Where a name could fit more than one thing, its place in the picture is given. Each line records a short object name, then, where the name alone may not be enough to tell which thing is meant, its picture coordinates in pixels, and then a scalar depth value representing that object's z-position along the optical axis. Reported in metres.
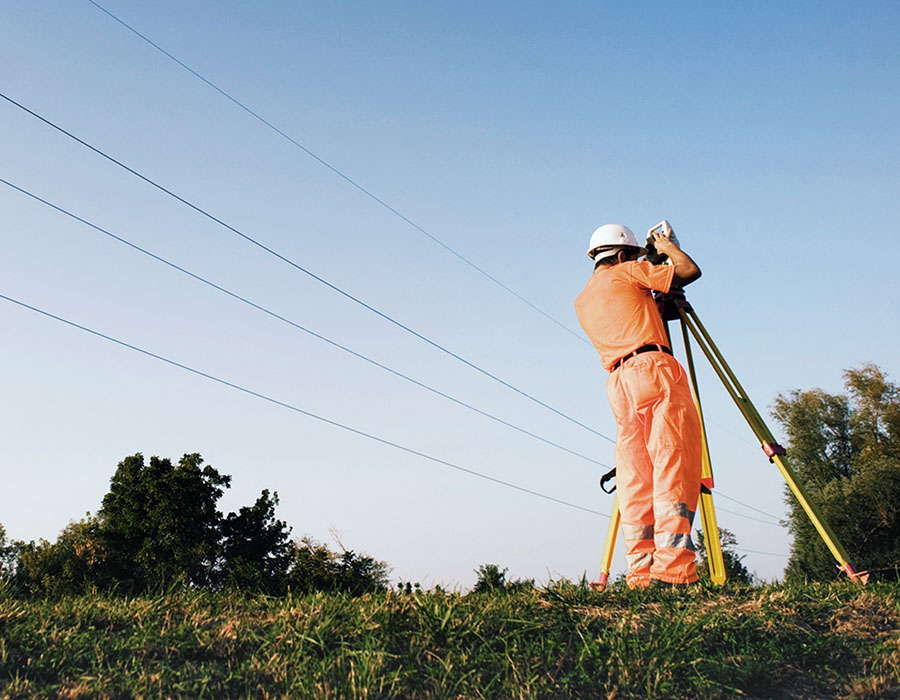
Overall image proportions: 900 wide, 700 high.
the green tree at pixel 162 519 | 38.75
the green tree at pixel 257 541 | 39.03
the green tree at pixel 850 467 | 36.72
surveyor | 6.43
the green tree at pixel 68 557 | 38.18
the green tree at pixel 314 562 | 33.69
